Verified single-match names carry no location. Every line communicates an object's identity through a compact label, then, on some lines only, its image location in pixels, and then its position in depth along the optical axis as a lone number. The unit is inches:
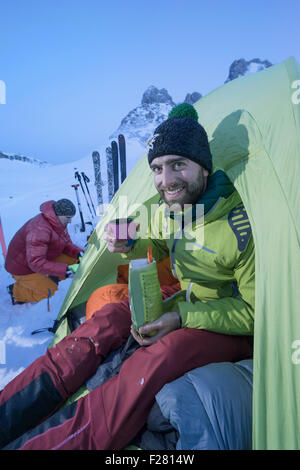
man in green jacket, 41.0
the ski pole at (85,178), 225.9
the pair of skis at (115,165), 291.3
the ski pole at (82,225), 201.2
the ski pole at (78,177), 226.2
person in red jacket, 98.8
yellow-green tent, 28.9
